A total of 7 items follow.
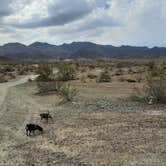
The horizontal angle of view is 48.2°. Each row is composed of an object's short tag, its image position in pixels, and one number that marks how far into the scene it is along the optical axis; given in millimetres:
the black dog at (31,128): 7198
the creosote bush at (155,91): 10902
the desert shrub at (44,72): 21228
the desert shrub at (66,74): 20921
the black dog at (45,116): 8560
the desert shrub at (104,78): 19015
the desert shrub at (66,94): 12086
